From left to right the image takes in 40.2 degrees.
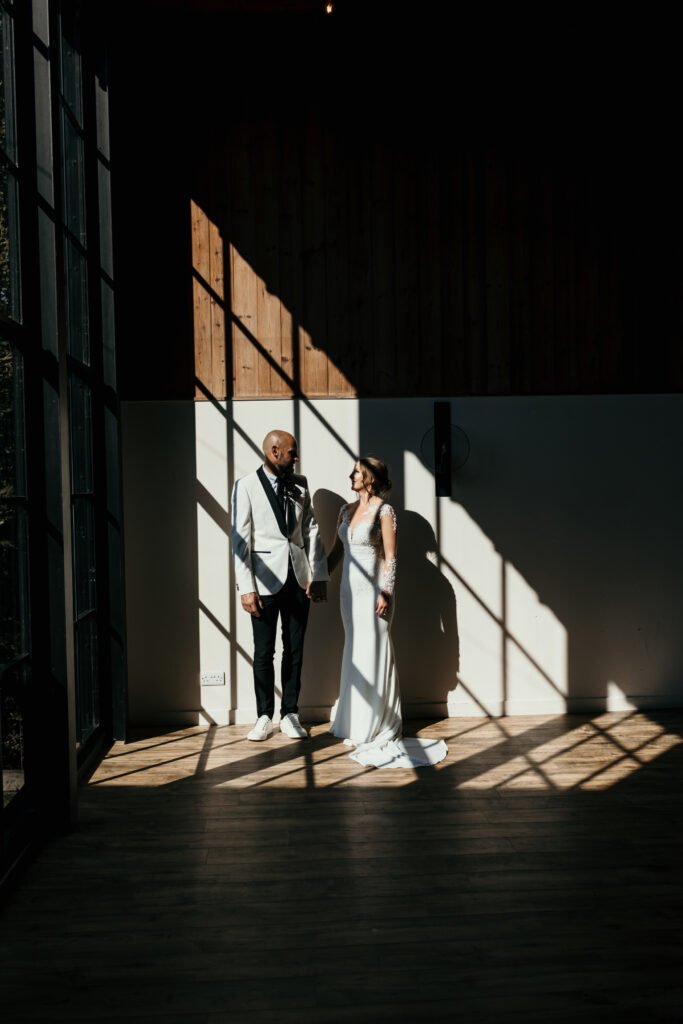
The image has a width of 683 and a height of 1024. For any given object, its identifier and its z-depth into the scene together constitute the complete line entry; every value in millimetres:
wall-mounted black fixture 5938
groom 5645
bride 5430
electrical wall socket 5984
